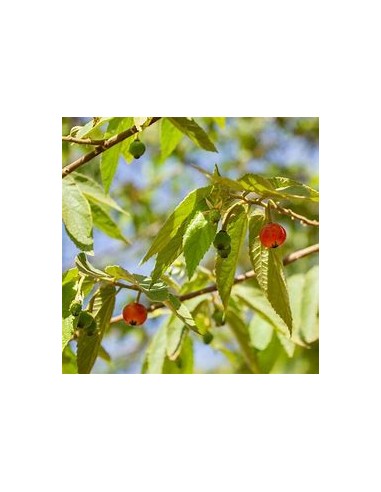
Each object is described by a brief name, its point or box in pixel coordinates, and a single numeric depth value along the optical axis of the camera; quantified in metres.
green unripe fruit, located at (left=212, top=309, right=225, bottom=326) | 0.85
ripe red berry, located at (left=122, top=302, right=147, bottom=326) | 0.79
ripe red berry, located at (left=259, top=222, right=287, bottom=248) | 0.75
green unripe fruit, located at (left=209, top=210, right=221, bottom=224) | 0.74
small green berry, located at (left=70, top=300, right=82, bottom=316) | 0.77
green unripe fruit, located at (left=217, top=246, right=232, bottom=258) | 0.74
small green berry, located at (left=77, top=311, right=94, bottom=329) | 0.77
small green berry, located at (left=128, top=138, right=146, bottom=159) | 0.78
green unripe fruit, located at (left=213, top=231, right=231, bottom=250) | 0.74
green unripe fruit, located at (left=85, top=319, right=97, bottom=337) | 0.78
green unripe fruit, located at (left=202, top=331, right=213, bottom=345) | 0.86
